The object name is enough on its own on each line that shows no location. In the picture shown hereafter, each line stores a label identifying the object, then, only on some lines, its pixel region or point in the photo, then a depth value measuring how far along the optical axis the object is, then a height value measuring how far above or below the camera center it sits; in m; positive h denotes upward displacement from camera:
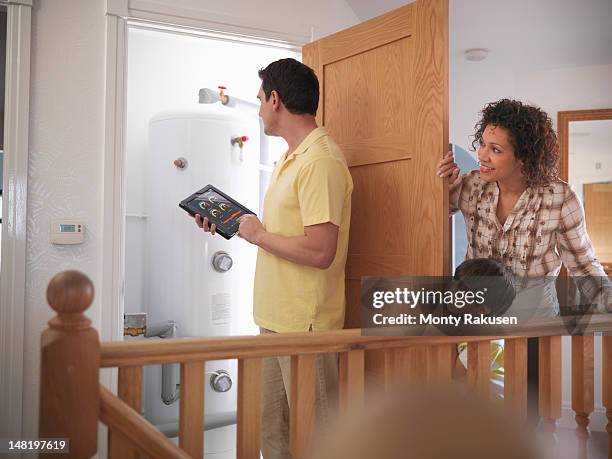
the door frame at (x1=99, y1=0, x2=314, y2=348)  2.57 +0.36
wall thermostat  2.51 +0.03
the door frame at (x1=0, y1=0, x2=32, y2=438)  2.43 +0.11
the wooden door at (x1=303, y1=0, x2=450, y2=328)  1.95 +0.39
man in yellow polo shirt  1.76 +0.01
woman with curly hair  1.87 +0.11
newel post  1.03 -0.22
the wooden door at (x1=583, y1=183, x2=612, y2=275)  4.05 +0.19
